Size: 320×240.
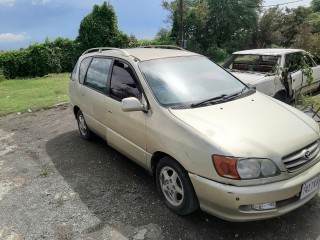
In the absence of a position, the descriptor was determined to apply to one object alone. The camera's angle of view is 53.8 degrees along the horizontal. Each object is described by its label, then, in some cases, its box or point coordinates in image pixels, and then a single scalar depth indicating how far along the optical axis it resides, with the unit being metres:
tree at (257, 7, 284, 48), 28.24
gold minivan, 2.81
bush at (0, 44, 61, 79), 18.75
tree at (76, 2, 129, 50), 21.11
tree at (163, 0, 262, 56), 26.72
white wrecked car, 6.62
